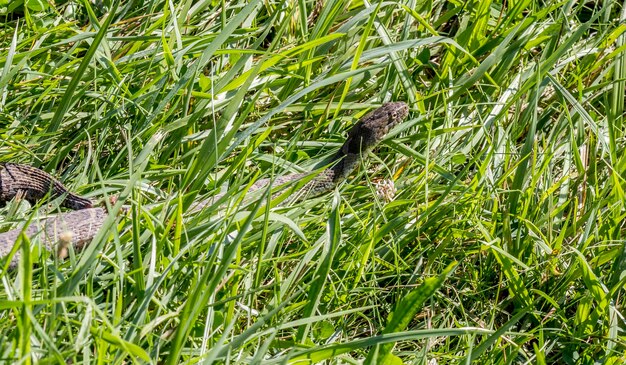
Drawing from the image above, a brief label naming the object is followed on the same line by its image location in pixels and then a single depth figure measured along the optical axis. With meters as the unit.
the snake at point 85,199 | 8.57
